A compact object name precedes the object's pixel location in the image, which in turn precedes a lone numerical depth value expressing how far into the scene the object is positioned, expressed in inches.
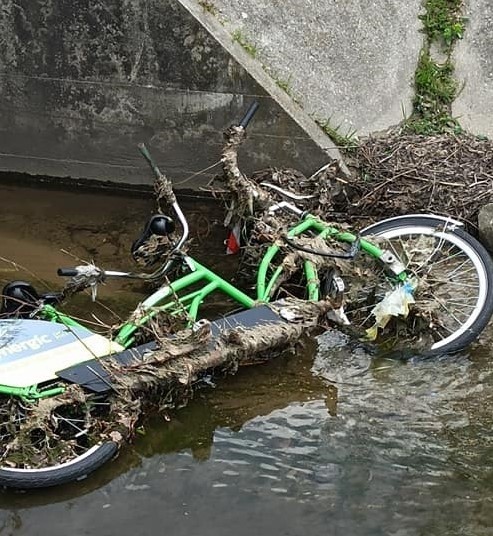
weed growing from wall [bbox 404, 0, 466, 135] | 251.1
